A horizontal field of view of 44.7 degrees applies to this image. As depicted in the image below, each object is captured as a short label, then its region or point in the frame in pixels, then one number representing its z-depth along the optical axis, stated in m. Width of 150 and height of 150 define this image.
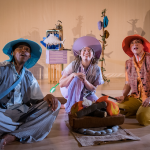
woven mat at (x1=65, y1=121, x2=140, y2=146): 1.78
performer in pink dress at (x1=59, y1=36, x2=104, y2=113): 2.67
